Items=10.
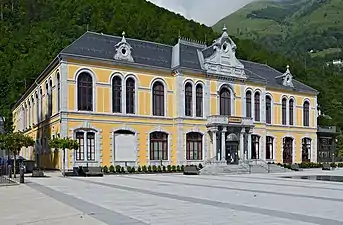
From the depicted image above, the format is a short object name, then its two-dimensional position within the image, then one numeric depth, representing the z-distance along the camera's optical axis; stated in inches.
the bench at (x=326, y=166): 2001.5
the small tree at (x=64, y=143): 1403.8
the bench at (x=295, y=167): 1905.8
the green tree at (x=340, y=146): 2454.5
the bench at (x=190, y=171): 1568.7
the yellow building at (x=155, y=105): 1637.6
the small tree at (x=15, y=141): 1350.9
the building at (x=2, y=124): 2679.6
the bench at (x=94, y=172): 1459.2
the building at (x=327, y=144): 2623.0
